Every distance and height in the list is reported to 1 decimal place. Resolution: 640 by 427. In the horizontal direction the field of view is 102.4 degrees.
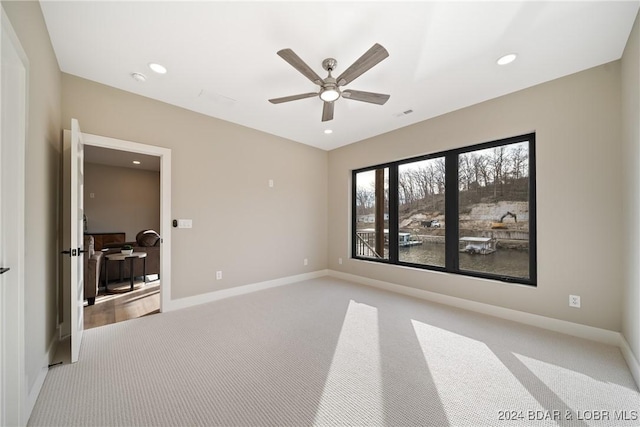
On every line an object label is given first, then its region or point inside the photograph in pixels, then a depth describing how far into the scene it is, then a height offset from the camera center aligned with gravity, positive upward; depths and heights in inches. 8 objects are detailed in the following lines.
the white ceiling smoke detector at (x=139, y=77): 105.3 +57.5
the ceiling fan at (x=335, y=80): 76.4 +46.6
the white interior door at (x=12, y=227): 51.3 -2.4
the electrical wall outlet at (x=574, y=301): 102.3 -35.1
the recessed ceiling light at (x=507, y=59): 92.1 +56.5
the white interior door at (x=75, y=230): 83.3 -5.3
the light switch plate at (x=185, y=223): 135.0 -4.2
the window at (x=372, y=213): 182.1 +0.7
